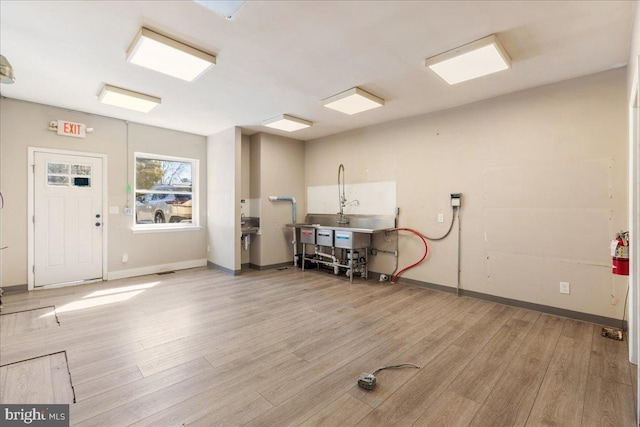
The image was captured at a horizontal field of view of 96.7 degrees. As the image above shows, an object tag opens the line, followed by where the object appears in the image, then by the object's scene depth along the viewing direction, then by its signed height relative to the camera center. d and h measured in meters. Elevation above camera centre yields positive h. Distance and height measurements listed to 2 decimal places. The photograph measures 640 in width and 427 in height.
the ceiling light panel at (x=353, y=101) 3.69 +1.52
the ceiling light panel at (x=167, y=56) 2.50 +1.48
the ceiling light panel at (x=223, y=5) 2.06 +1.52
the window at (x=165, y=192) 5.48 +0.36
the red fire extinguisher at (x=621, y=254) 2.54 -0.38
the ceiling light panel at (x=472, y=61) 2.61 +1.50
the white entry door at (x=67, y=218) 4.38 -0.15
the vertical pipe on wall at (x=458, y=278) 4.22 -0.99
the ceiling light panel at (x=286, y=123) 4.78 +1.54
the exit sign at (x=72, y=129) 4.47 +1.28
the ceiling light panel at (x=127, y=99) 3.61 +1.49
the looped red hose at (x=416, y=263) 4.59 -0.71
